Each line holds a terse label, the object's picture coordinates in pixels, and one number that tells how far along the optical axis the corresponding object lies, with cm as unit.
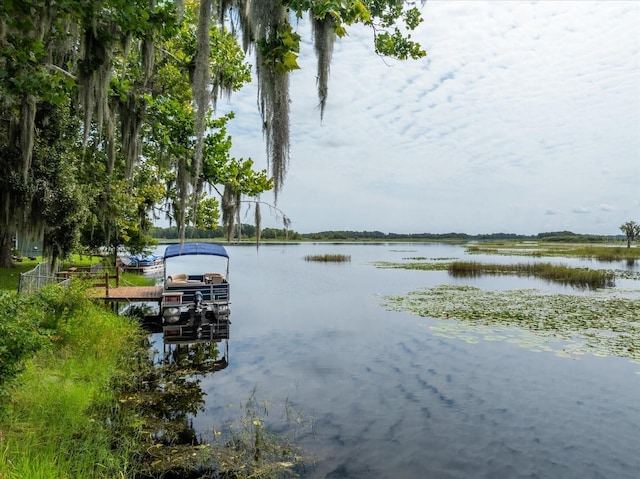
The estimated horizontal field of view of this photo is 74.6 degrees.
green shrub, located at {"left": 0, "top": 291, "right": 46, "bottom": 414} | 464
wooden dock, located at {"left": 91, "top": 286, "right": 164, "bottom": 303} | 1555
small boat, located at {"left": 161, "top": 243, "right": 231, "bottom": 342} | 1482
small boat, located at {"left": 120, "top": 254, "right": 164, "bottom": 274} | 3369
